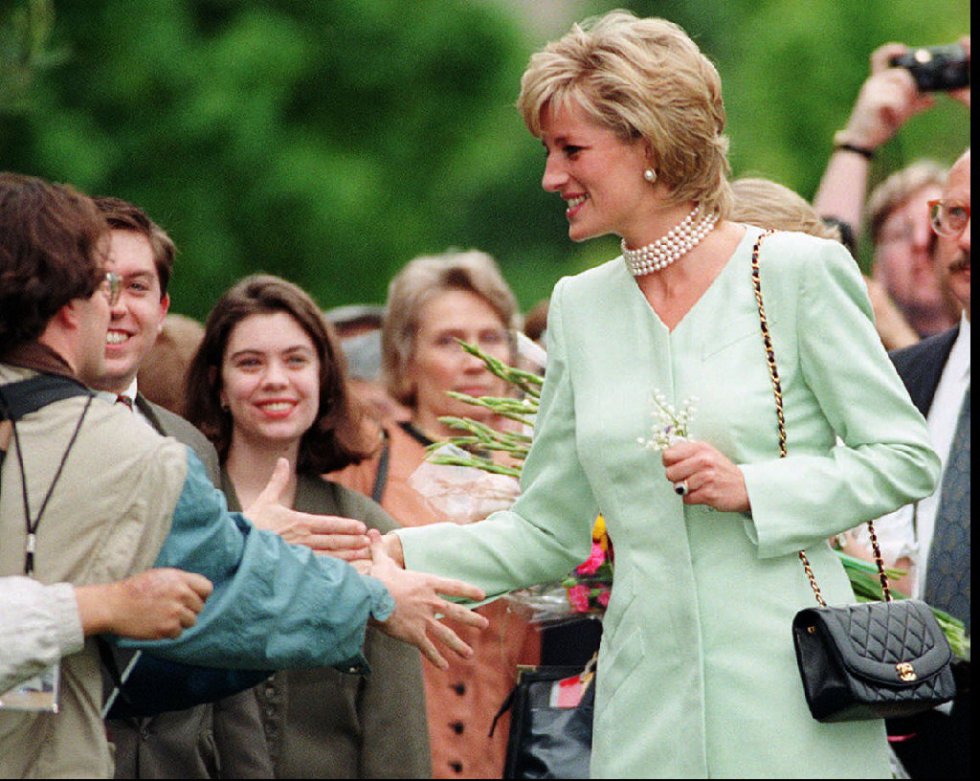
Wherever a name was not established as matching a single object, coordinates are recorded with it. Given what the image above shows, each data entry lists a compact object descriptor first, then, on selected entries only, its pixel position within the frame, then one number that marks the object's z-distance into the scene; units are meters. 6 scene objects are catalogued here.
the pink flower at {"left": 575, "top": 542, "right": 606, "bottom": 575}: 11.74
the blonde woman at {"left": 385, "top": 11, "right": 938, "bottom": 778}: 8.87
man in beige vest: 8.57
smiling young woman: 12.35
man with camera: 16.11
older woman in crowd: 13.71
